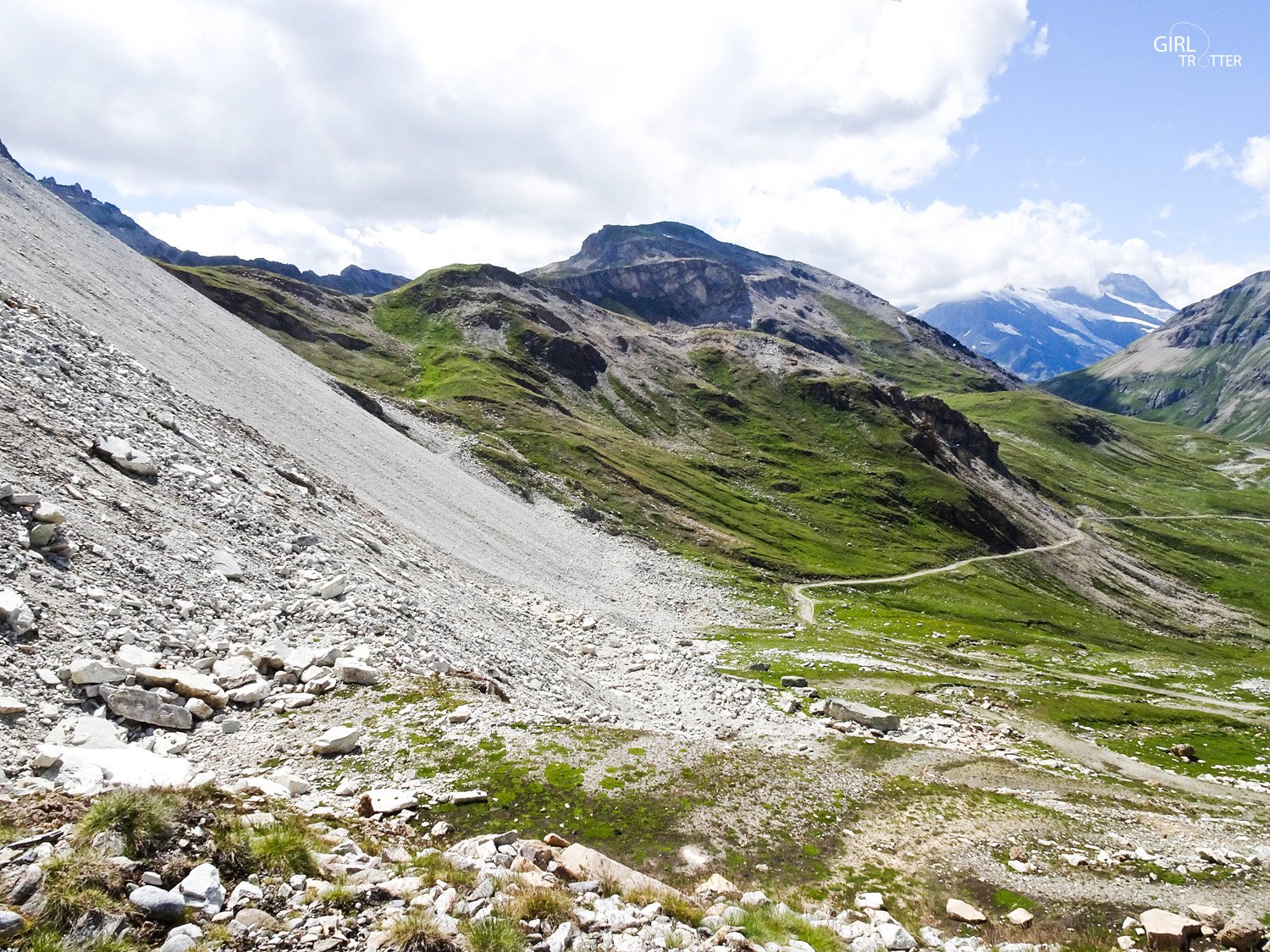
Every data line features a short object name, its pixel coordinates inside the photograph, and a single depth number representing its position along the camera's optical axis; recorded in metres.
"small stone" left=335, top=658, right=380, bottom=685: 22.67
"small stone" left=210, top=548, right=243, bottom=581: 25.20
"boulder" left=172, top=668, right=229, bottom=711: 18.94
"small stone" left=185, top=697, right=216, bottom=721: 18.53
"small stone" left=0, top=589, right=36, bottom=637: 17.25
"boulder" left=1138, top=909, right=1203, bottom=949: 16.55
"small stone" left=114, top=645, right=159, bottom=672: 18.61
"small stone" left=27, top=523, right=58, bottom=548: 20.14
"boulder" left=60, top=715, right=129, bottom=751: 15.78
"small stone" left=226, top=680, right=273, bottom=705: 19.94
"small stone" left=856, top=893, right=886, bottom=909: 16.80
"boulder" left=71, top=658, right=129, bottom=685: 17.22
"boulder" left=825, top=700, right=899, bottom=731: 42.56
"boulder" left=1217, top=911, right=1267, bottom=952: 16.44
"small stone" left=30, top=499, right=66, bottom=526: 20.72
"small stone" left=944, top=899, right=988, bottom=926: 16.98
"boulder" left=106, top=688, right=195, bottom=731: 17.27
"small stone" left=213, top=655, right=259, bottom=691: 20.39
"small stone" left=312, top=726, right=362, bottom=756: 18.70
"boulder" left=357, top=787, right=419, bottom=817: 16.22
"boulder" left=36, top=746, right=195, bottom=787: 14.59
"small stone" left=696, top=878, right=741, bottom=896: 15.56
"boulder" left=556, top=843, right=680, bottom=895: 14.23
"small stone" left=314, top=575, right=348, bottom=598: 27.38
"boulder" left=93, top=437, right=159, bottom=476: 27.67
